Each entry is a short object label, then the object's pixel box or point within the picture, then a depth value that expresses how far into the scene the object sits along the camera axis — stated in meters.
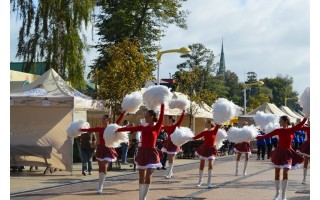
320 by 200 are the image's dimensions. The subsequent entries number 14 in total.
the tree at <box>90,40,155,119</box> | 21.67
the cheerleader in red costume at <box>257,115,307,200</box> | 11.16
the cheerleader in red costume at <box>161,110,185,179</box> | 16.17
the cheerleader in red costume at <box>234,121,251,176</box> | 17.89
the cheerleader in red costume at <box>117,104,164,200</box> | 10.20
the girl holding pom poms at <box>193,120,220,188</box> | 13.98
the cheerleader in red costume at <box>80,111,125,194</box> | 12.52
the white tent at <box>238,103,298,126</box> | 36.94
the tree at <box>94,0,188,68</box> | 36.97
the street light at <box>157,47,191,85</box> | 23.74
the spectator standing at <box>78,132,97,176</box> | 16.94
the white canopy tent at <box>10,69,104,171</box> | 16.98
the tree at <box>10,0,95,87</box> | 25.95
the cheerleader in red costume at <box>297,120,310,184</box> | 14.45
